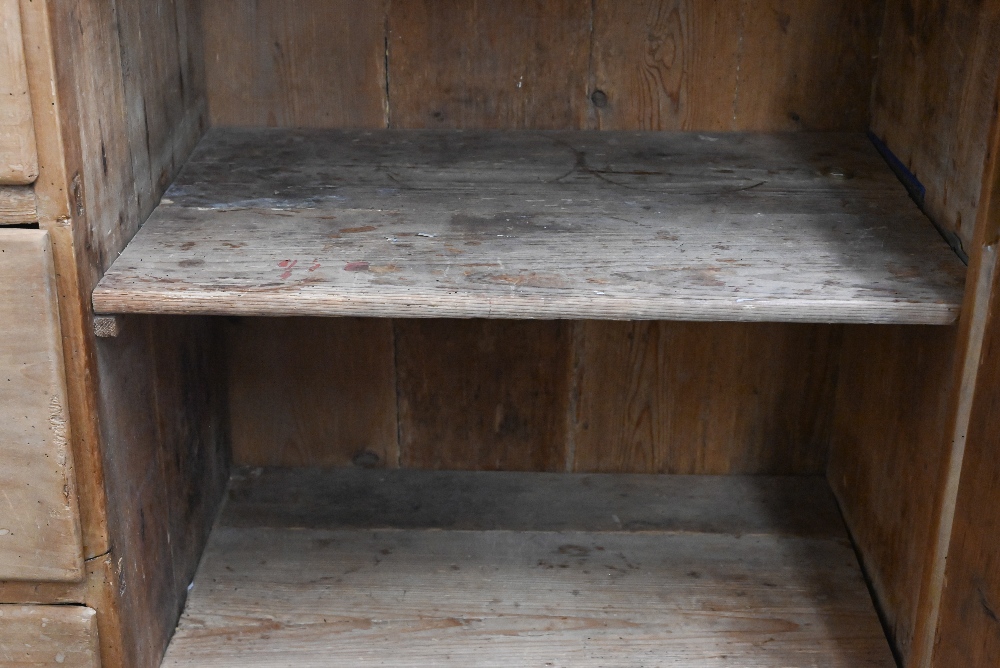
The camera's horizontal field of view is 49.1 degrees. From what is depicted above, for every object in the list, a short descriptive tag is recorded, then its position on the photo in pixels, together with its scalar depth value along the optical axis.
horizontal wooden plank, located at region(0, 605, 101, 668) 1.18
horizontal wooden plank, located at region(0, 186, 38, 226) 1.04
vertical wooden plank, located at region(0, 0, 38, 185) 0.98
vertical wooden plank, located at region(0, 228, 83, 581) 1.05
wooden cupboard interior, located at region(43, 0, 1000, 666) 1.14
